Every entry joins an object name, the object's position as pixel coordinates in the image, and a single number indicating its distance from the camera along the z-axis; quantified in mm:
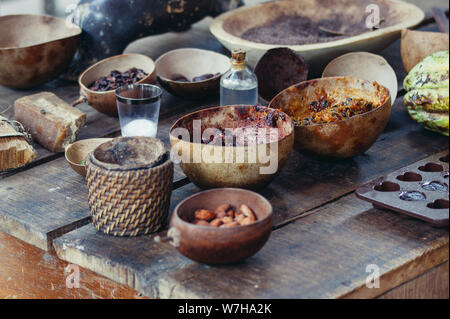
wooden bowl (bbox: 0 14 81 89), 1588
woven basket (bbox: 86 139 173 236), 1204
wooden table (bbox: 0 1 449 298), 1150
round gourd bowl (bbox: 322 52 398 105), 1501
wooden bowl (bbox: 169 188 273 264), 1127
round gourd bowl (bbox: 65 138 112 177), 1377
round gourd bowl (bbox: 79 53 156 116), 1517
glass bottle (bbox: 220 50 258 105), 1467
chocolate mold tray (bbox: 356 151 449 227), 1219
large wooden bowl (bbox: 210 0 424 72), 1585
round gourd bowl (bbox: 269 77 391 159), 1320
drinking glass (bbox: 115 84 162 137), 1432
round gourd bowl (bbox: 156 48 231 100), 1636
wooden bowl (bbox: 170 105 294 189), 1239
